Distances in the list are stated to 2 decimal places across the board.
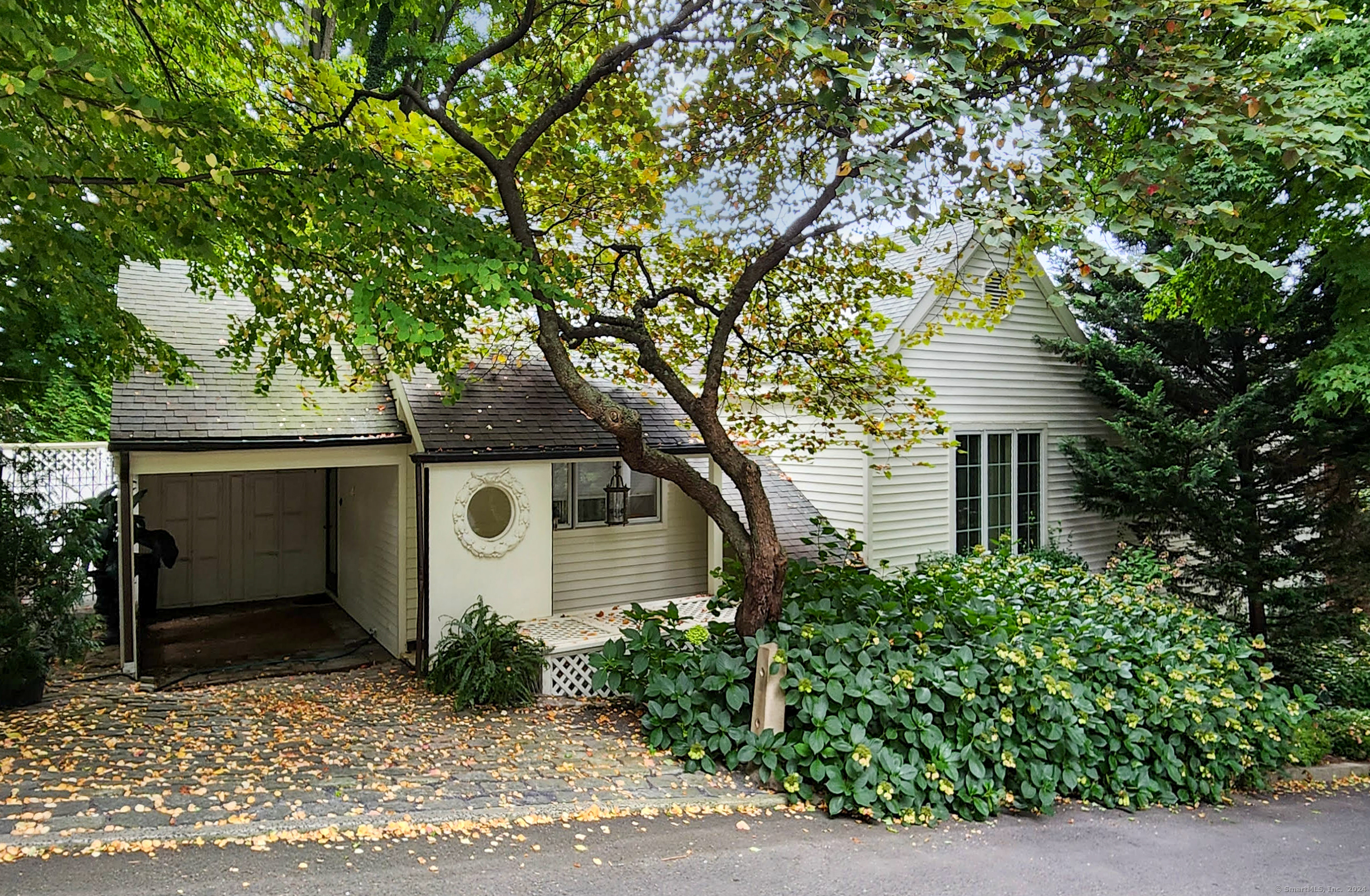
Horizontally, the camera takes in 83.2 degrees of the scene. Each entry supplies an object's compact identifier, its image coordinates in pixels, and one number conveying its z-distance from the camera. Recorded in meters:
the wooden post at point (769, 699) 5.83
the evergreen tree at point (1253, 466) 10.15
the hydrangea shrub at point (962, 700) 5.52
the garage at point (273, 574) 8.97
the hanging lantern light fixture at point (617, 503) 10.02
